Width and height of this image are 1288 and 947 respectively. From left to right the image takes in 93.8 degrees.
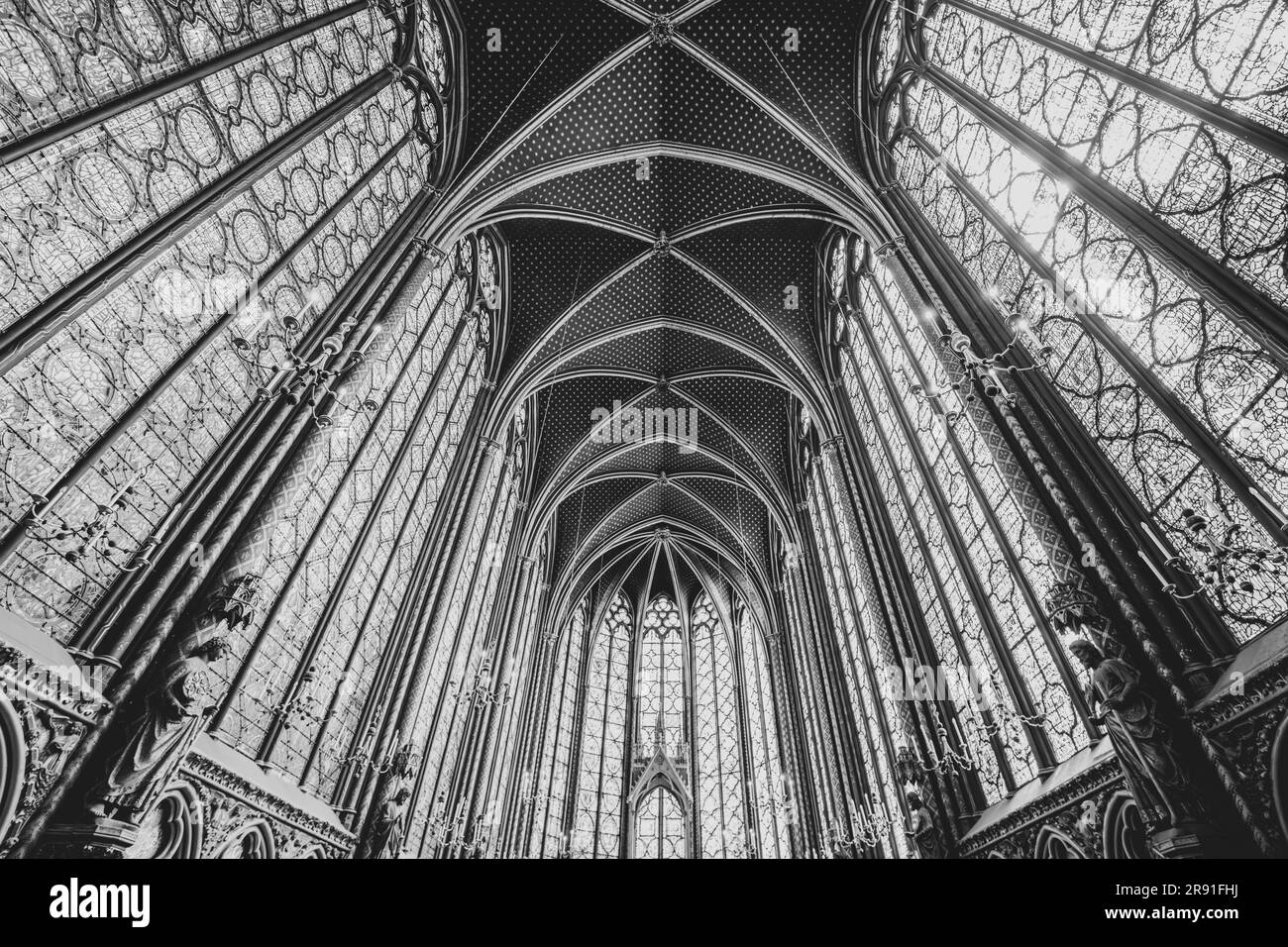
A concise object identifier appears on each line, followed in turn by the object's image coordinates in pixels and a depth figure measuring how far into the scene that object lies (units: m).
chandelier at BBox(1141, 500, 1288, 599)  5.00
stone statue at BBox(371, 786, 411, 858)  9.87
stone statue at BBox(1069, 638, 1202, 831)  5.14
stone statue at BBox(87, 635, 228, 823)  5.35
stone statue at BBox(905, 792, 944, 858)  9.27
